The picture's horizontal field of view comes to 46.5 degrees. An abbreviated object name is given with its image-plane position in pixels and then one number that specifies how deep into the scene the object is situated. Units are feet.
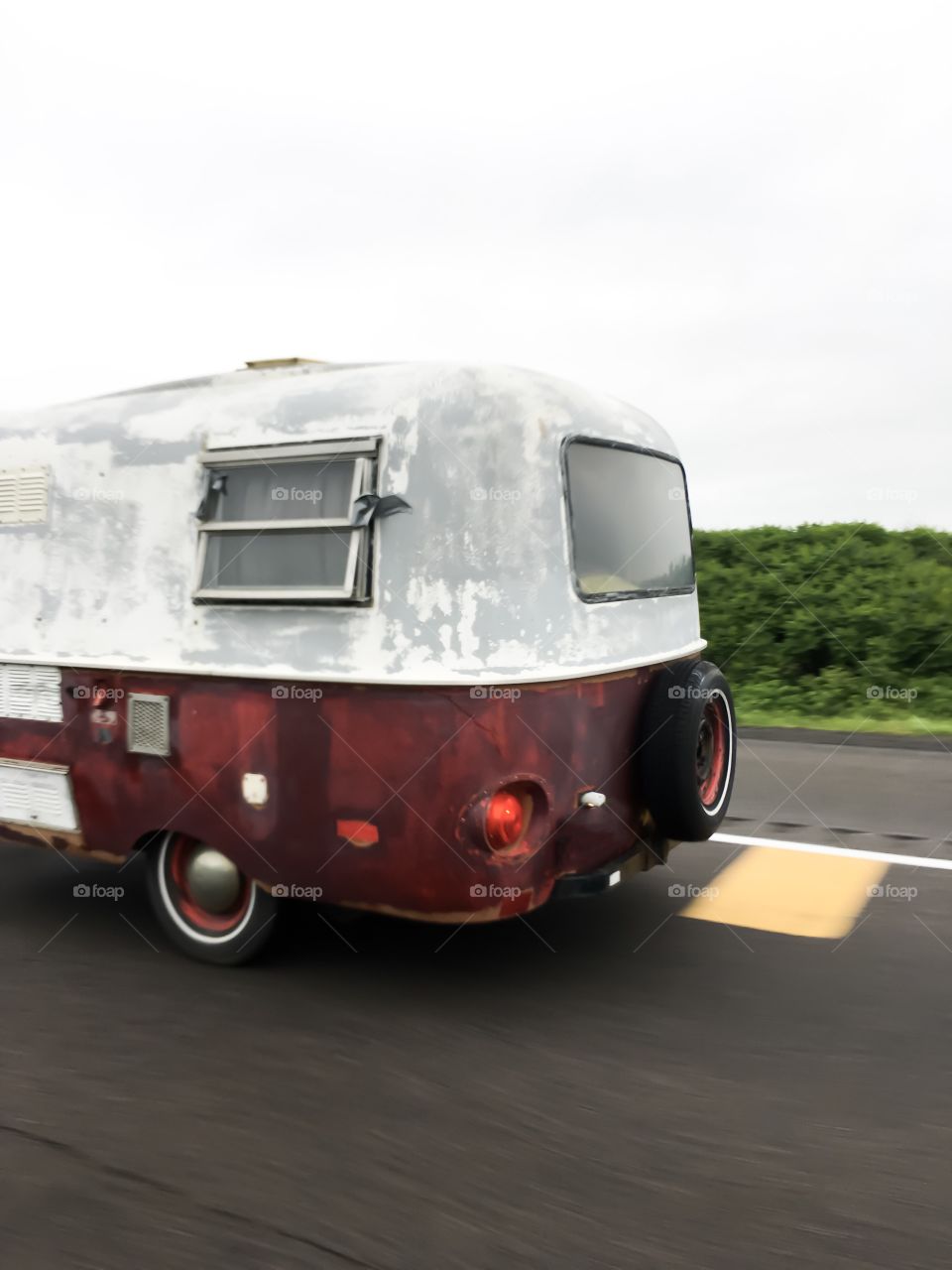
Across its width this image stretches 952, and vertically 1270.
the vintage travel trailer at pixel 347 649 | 13.17
